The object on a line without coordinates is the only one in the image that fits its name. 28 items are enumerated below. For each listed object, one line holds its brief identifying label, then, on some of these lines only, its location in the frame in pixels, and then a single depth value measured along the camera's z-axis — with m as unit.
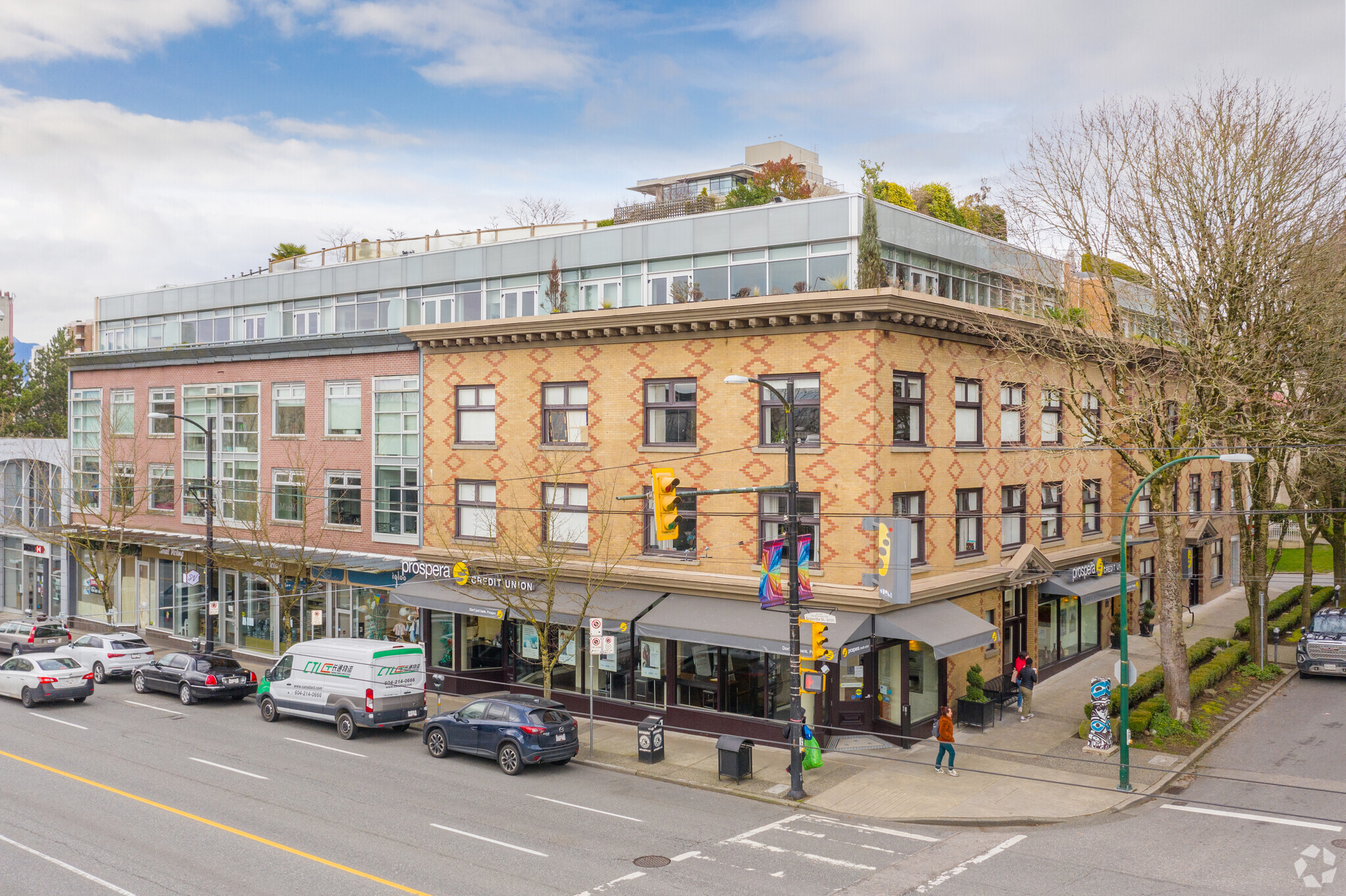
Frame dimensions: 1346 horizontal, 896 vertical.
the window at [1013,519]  29.42
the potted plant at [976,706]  25.81
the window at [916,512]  25.24
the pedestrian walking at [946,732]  21.80
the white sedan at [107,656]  34.56
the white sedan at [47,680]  29.70
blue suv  22.50
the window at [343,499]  36.06
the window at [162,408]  43.03
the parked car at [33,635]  39.44
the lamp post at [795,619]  20.56
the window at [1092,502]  34.09
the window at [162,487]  42.97
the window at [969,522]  27.38
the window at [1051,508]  31.66
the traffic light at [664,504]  20.22
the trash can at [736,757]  21.56
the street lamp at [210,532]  34.53
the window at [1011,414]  29.33
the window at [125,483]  43.03
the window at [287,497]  37.59
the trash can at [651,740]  23.25
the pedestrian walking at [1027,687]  26.81
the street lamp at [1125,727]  20.41
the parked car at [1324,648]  30.61
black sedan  30.31
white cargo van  25.86
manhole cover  16.39
